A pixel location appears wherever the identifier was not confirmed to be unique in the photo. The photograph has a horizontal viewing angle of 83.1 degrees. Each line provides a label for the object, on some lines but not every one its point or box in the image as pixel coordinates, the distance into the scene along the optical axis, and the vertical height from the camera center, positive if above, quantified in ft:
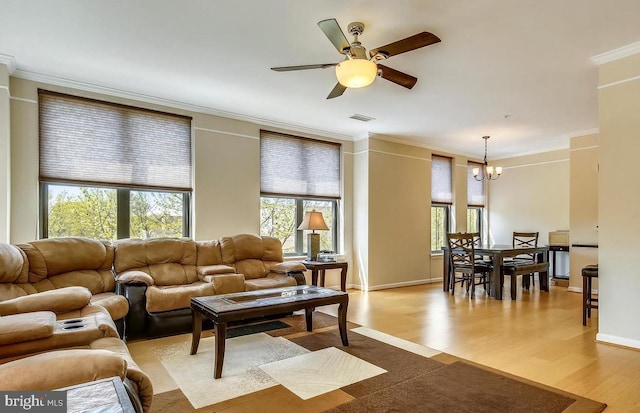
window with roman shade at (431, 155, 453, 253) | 24.67 +0.41
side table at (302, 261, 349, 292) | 16.80 -2.87
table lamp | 16.98 -1.06
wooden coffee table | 8.96 -2.78
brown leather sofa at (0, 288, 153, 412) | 4.52 -2.24
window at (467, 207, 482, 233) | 27.58 -1.11
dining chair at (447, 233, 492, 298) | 19.13 -3.07
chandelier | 20.77 +2.14
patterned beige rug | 7.61 -4.26
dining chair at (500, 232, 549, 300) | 18.39 -3.31
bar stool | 13.09 -3.27
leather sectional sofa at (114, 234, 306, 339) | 11.87 -2.62
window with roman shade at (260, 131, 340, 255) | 18.70 +1.06
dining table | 18.28 -2.97
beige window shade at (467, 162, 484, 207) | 26.94 +1.21
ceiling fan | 8.43 +3.89
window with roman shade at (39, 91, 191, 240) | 13.29 +1.43
